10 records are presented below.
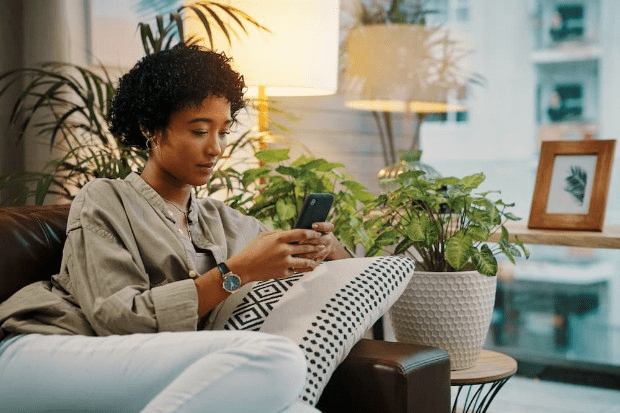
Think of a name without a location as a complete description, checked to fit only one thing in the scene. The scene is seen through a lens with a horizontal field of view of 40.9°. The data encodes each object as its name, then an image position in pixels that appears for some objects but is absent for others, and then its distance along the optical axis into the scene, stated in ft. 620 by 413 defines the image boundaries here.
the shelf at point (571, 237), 8.05
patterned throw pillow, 4.86
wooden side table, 6.26
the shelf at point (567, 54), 11.94
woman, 4.21
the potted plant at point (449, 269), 6.50
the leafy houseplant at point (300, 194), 7.30
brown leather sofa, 4.84
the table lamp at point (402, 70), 12.68
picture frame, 8.82
